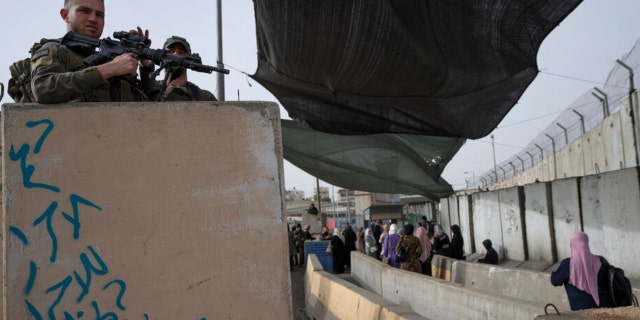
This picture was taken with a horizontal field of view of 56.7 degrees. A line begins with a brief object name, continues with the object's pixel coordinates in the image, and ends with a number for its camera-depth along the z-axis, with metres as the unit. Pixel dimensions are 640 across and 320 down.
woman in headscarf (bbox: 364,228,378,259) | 19.27
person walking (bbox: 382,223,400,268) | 13.32
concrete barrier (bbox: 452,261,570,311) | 8.29
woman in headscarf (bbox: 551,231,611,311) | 5.22
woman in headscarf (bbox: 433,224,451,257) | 14.84
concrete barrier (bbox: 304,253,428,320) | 5.59
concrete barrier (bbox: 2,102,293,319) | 2.35
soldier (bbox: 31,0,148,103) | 2.48
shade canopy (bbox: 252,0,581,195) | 6.86
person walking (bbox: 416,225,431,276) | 13.23
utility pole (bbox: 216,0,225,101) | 10.68
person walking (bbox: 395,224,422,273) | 12.20
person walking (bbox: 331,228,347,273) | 19.86
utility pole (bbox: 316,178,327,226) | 33.35
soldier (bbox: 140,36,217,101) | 3.32
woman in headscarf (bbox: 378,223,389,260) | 18.70
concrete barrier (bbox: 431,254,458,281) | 12.79
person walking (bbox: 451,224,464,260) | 14.59
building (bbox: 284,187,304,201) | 115.29
